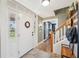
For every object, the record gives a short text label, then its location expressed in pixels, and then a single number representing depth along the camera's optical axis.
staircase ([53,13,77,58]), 1.67
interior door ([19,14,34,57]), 1.93
